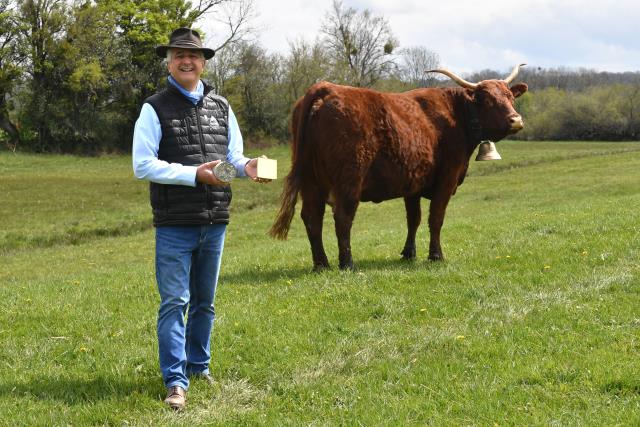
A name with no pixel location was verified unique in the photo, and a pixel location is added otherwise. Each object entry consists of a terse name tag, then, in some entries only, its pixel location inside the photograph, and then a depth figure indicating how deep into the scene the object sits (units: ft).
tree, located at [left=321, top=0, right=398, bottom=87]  246.68
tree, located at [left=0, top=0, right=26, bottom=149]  161.58
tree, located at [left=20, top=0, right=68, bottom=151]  163.43
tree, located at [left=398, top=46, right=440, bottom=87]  257.24
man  17.10
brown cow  31.68
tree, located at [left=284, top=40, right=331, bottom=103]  210.59
